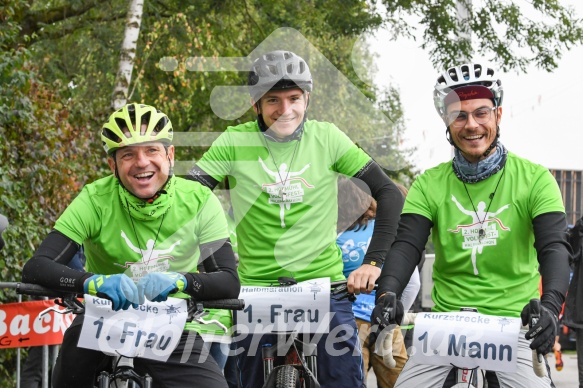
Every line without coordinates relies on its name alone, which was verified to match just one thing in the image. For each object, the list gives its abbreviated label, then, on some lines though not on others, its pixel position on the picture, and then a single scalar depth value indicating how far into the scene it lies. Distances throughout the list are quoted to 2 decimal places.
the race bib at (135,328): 4.80
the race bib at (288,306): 5.78
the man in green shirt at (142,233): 4.92
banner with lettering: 8.52
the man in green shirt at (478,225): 4.80
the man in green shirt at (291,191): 5.98
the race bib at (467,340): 4.58
